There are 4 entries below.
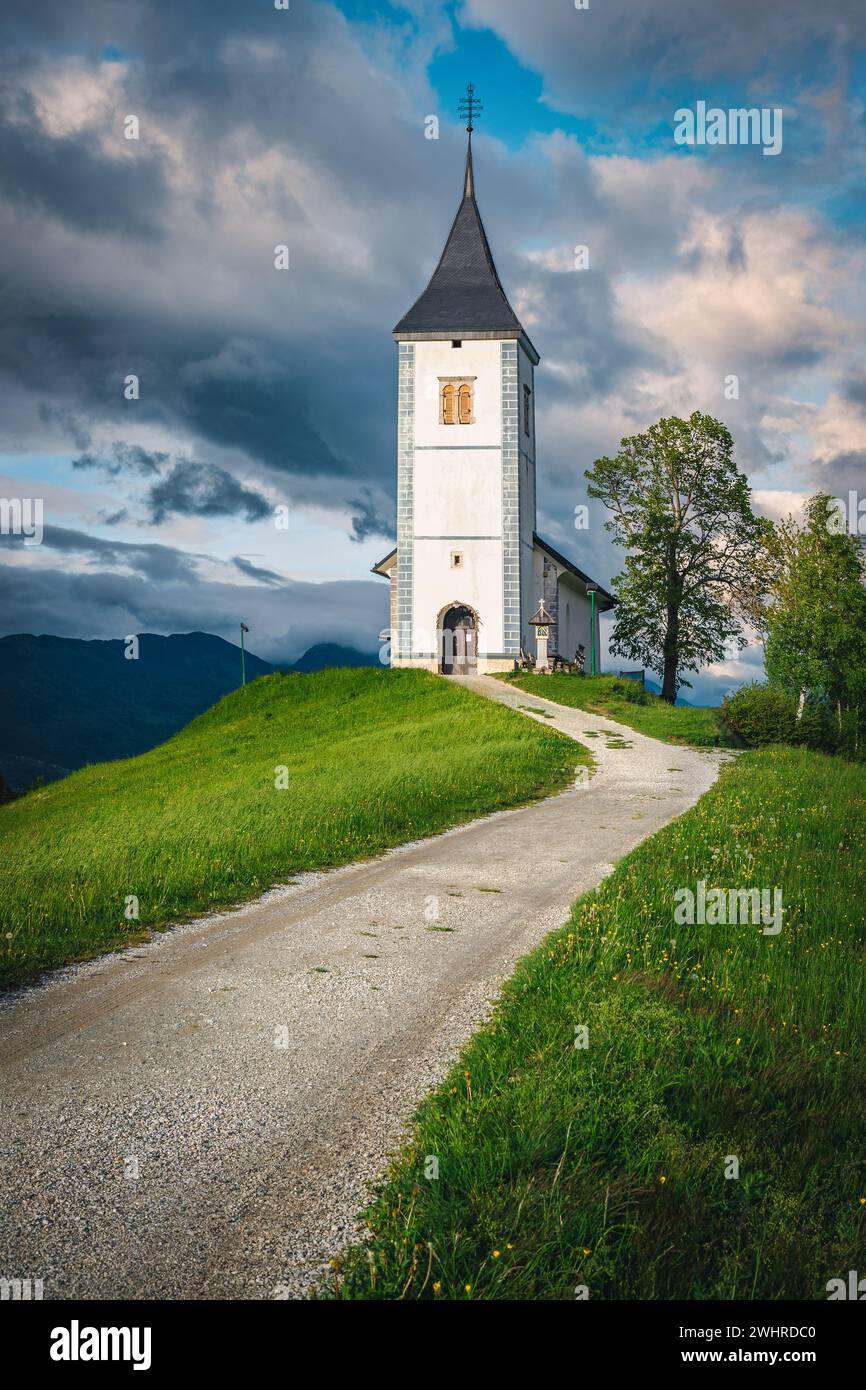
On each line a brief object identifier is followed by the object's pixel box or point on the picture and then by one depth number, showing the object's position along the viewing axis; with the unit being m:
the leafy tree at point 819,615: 39.00
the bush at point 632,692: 33.66
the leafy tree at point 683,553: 42.91
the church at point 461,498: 39.81
